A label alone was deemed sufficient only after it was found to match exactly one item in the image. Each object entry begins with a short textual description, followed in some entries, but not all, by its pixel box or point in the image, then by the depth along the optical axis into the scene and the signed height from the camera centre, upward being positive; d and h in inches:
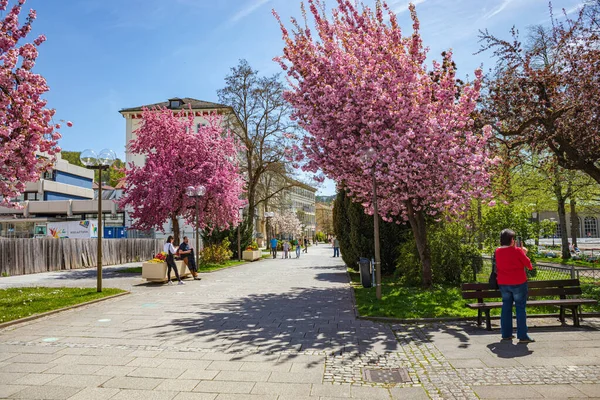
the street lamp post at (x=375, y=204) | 454.0 +24.7
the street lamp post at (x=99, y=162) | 520.1 +89.1
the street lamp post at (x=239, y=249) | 1275.8 -44.5
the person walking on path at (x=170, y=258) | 652.1 -31.5
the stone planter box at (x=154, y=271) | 655.8 -50.3
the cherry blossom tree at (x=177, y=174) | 933.2 +131.1
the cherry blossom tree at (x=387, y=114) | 482.3 +124.4
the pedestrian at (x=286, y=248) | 1577.8 -57.3
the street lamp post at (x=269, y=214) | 1444.4 +58.4
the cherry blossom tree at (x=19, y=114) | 454.0 +134.7
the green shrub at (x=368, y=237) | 741.3 -14.8
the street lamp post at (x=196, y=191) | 850.1 +83.0
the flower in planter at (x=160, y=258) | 670.8 -31.9
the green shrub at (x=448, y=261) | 592.7 -46.8
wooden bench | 307.6 -50.3
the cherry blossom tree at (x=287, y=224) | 3316.9 +57.5
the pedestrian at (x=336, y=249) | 1592.9 -69.7
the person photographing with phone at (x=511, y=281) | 270.5 -35.4
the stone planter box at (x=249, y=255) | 1312.7 -63.2
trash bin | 586.6 -56.3
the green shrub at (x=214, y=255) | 1111.0 -49.8
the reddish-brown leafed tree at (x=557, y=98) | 495.8 +143.4
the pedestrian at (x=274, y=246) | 1608.0 -49.5
